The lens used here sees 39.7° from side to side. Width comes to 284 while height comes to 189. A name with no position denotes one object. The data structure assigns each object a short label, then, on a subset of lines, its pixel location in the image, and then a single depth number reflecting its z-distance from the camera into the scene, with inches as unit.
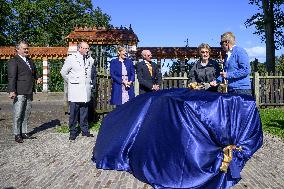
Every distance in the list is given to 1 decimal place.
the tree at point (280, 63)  1404.0
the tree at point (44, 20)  1991.9
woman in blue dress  324.5
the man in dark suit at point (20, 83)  310.3
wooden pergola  844.0
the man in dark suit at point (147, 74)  301.4
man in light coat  319.6
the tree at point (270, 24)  987.9
